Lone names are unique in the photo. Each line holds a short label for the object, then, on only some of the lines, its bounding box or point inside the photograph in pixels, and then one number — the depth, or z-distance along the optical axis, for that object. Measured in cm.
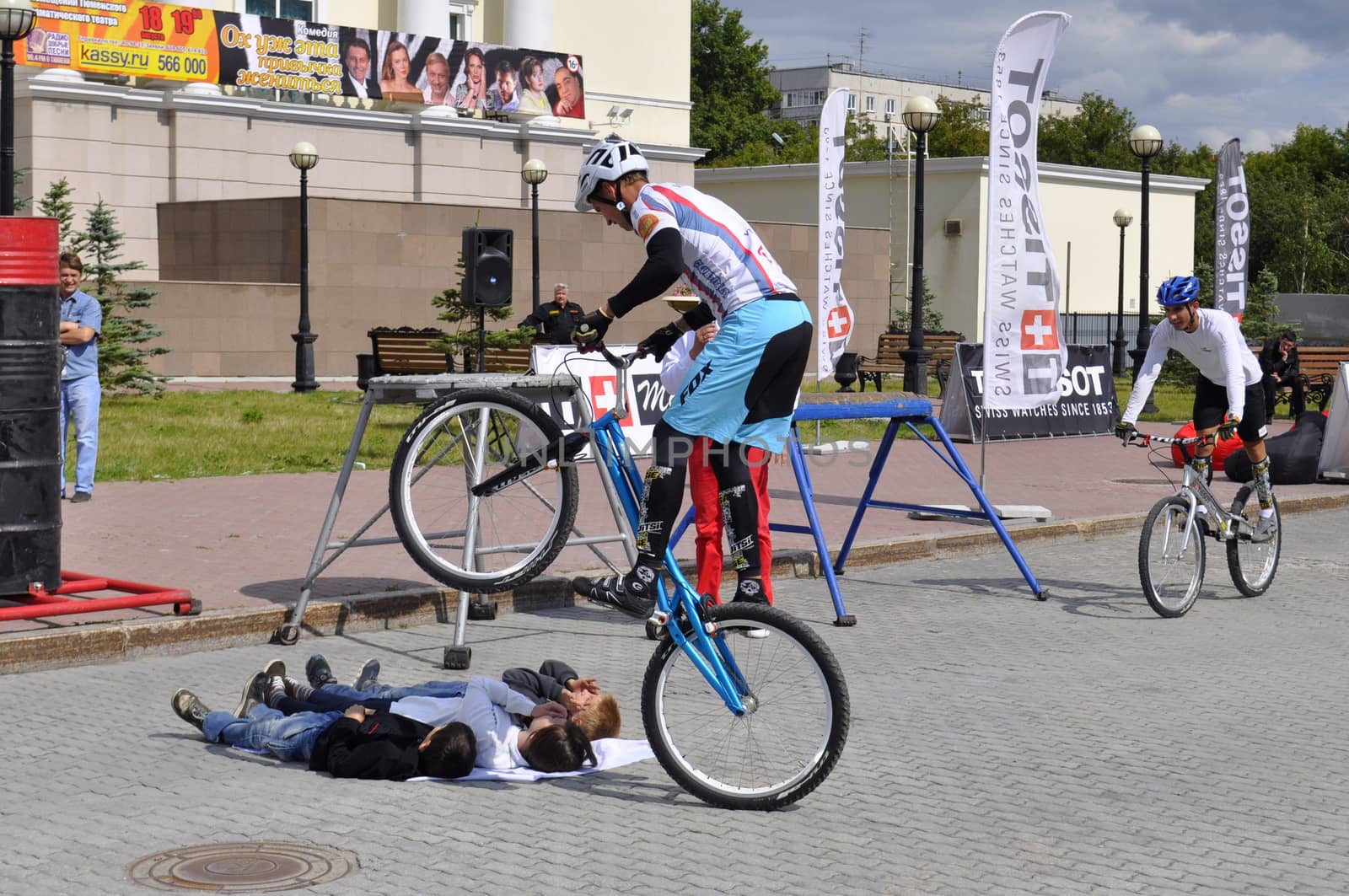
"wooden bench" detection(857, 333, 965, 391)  3353
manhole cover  469
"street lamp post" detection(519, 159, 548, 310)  3388
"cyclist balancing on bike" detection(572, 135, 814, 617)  641
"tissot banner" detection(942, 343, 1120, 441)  2177
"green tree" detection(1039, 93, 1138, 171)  9119
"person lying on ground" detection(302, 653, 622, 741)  628
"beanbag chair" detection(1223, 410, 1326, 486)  1814
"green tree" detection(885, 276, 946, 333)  4549
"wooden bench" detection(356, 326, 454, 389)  2817
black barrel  838
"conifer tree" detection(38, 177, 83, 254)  2417
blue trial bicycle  545
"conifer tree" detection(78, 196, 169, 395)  2533
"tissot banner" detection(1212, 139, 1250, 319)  2266
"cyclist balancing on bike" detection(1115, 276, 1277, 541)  1030
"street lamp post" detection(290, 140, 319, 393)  3077
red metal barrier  816
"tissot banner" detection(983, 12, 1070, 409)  1416
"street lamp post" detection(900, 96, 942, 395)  2566
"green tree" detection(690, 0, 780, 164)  9619
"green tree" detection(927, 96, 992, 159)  9069
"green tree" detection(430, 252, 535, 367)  2502
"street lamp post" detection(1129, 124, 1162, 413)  2998
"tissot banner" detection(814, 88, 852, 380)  1911
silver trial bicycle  988
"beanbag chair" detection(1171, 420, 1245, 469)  1046
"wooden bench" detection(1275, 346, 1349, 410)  2981
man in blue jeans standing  1378
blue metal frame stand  939
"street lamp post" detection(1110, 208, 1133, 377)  4359
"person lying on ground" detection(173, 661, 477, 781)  586
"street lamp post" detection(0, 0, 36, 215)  1830
